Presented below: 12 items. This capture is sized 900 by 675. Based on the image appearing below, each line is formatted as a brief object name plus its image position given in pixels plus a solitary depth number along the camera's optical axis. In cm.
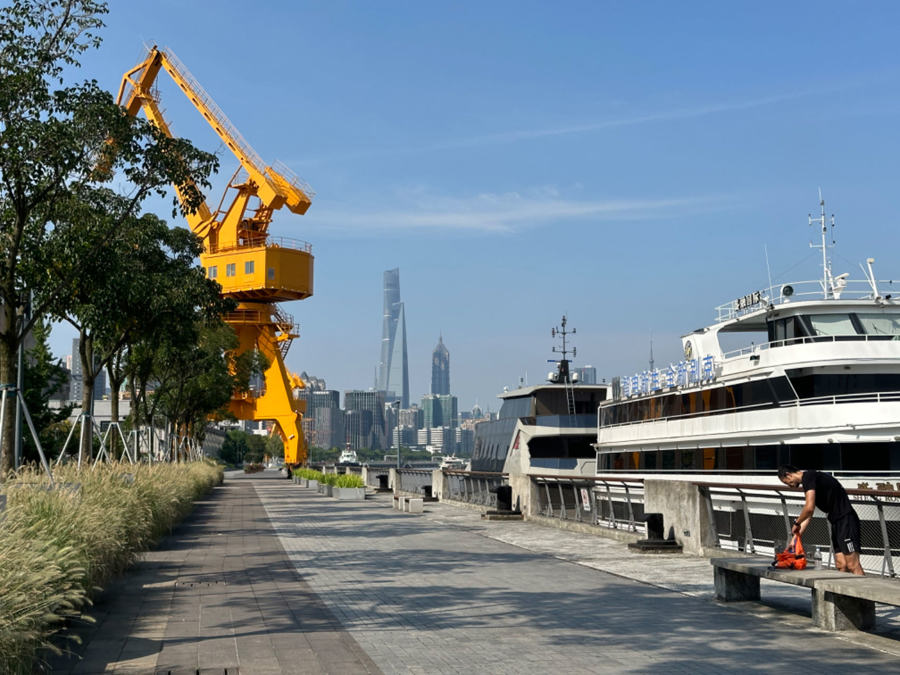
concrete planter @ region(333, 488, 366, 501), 3678
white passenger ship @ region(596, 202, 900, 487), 1980
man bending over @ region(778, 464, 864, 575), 941
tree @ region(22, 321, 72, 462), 4200
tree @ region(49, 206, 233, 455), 1948
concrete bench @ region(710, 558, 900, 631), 810
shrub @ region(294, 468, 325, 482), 5028
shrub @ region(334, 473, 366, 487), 3909
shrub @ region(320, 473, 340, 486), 4237
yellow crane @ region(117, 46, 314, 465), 6244
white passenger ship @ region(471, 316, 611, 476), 4334
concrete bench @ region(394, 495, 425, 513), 2874
